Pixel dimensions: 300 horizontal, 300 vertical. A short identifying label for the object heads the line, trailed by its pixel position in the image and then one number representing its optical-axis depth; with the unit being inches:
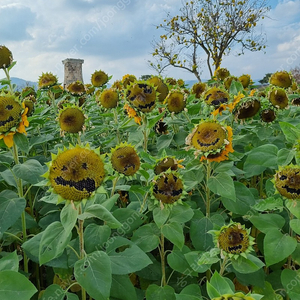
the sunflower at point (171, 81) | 119.4
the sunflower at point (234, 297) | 27.5
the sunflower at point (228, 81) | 111.0
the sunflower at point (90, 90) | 144.4
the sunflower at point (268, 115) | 81.8
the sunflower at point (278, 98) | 83.2
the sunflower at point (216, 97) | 82.1
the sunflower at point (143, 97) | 69.7
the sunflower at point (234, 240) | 44.3
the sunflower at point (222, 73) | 122.0
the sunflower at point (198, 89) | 108.7
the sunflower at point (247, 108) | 82.0
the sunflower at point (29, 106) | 82.4
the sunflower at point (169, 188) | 49.4
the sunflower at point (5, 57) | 78.3
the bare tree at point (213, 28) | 649.0
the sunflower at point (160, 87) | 75.2
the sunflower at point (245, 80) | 122.6
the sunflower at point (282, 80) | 98.4
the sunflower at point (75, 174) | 37.4
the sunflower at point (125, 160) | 51.7
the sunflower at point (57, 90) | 117.2
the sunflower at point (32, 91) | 119.4
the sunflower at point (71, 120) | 75.9
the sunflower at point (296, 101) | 108.6
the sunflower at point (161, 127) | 90.2
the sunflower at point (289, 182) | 48.2
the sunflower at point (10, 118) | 58.0
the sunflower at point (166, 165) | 53.1
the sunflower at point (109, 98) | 96.4
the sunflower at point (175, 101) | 80.7
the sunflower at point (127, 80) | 99.0
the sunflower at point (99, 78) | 123.6
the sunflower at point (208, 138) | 55.0
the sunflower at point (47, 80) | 113.8
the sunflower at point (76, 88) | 118.3
